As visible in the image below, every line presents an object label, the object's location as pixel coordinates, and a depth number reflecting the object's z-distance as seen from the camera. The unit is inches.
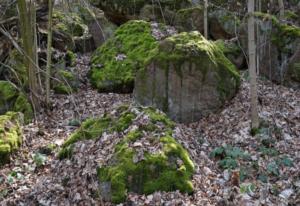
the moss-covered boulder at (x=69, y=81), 387.2
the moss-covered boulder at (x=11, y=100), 337.1
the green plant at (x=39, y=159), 243.4
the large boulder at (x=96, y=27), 542.6
